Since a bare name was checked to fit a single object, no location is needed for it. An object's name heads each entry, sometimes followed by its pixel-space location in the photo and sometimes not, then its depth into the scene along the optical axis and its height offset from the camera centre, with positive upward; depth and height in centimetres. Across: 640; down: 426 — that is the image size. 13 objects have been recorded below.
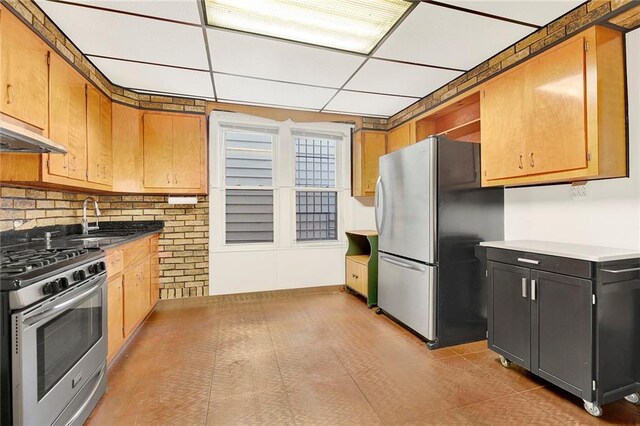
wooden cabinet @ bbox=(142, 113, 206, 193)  360 +75
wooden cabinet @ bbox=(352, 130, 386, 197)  445 +81
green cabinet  382 -70
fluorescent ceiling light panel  200 +138
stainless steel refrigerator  271 -21
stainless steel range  128 -60
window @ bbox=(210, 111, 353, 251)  407 +42
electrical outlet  232 +17
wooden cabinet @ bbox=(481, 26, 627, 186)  197 +70
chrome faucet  310 -7
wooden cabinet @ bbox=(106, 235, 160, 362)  232 -67
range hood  147 +42
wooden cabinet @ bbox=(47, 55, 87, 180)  224 +77
